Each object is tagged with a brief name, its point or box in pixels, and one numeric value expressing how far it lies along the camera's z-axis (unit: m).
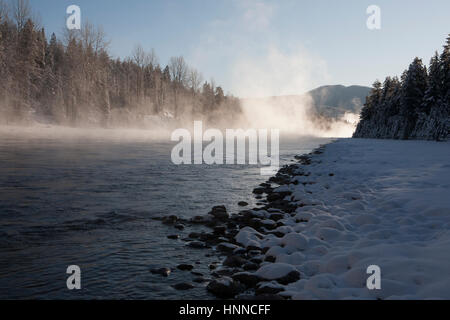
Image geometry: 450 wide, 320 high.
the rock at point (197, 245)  5.79
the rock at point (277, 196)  9.60
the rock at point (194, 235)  6.33
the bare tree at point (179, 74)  87.38
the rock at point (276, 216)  7.47
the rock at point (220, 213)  7.58
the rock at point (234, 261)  4.91
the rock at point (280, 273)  4.22
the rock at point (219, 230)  6.55
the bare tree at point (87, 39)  56.34
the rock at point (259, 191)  10.88
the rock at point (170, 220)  7.24
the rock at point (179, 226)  6.84
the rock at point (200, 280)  4.42
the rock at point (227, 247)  5.62
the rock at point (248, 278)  4.27
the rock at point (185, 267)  4.83
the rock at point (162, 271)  4.61
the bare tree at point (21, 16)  49.62
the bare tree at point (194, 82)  90.75
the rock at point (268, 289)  3.94
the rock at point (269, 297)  3.67
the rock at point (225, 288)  4.01
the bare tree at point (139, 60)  76.31
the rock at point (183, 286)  4.20
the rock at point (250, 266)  4.75
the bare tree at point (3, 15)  47.52
